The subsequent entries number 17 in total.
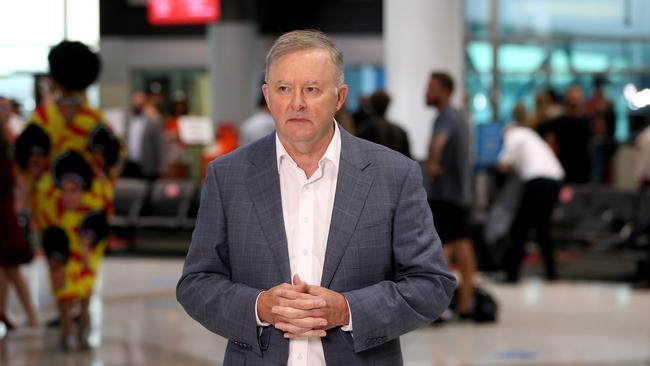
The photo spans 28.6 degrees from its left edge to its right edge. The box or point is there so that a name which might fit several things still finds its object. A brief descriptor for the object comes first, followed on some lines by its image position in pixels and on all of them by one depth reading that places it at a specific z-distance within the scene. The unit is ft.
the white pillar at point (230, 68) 78.07
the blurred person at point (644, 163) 40.45
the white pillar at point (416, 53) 40.55
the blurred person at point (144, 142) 52.75
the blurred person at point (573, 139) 47.60
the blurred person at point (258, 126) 36.37
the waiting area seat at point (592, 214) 47.14
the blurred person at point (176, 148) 61.77
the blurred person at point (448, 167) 30.27
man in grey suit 9.24
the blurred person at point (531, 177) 38.34
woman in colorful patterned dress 26.04
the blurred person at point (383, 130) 28.25
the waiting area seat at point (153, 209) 50.49
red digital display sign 72.33
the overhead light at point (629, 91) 71.36
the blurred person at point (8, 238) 27.71
